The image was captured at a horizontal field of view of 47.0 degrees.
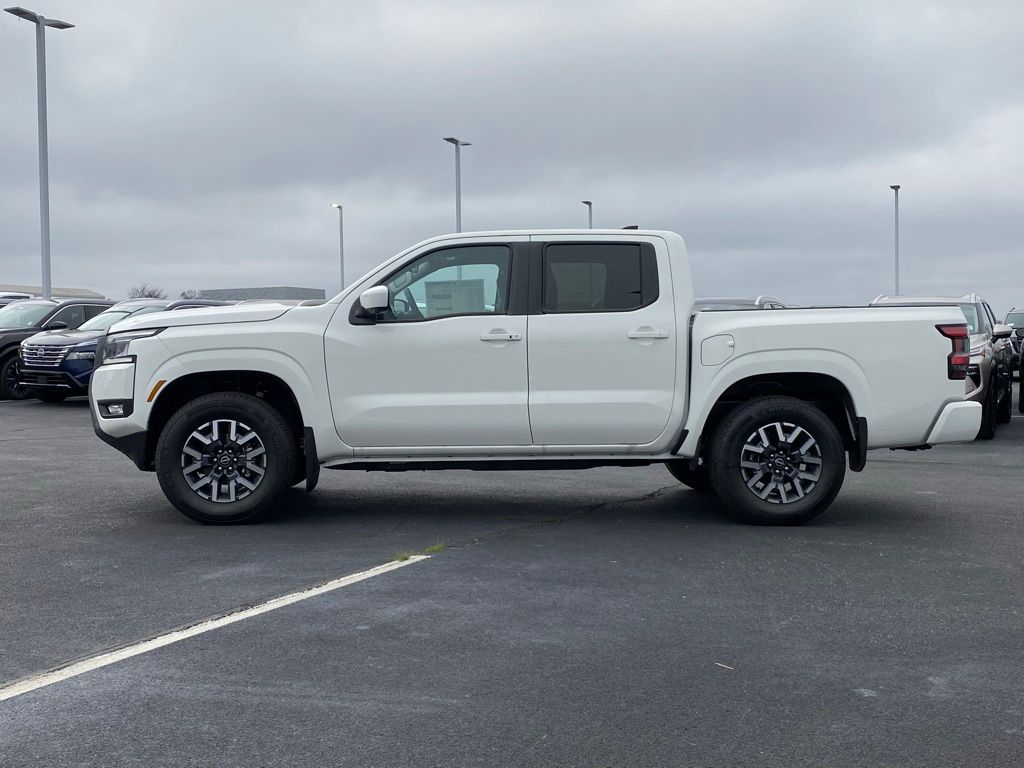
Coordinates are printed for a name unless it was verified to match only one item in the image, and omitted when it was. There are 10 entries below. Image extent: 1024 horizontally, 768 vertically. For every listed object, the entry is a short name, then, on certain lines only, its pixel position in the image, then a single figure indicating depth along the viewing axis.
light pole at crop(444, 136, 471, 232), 43.64
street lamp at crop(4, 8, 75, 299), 30.52
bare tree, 97.99
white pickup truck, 8.05
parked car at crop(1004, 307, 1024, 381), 25.72
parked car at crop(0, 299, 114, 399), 20.84
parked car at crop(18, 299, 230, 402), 18.75
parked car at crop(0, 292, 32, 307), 34.13
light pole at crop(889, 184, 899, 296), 56.31
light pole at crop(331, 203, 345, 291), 56.38
